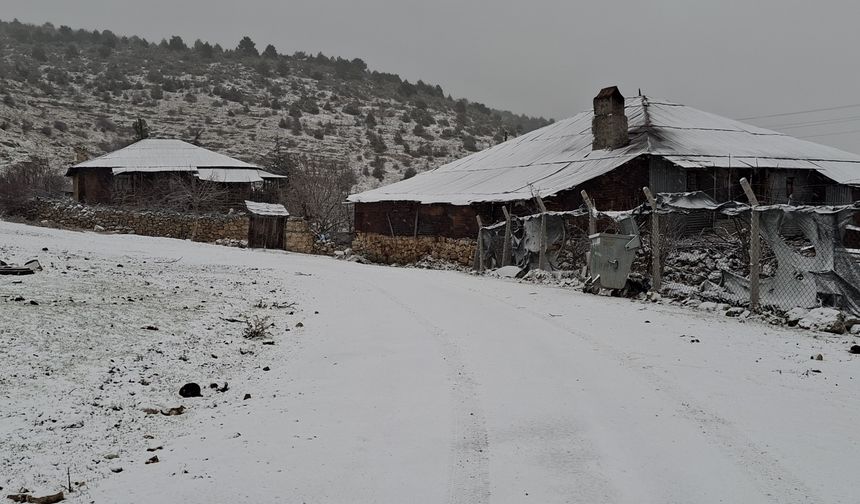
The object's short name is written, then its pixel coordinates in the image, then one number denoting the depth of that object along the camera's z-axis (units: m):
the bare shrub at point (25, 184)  36.34
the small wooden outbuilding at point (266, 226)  35.53
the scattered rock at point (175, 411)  5.57
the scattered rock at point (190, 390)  6.09
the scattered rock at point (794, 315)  10.27
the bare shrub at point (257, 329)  8.68
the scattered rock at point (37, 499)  3.87
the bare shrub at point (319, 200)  39.38
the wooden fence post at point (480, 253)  22.05
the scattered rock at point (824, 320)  9.65
